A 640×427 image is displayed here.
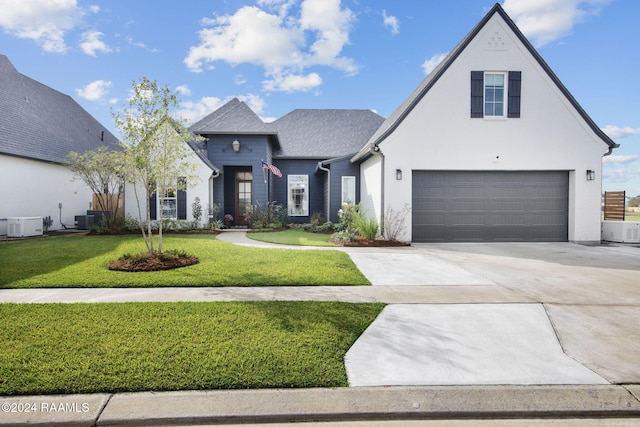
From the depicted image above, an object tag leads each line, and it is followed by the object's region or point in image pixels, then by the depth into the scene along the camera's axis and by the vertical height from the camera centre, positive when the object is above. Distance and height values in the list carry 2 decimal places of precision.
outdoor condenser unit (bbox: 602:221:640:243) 11.45 -1.17
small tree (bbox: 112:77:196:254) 6.79 +1.43
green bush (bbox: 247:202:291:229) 14.92 -0.84
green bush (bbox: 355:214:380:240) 10.95 -0.96
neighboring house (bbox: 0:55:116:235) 13.30 +2.21
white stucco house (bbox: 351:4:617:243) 11.05 +1.58
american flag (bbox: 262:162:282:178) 14.95 +1.42
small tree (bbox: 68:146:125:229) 13.27 +1.07
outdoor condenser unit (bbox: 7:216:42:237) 12.24 -0.99
